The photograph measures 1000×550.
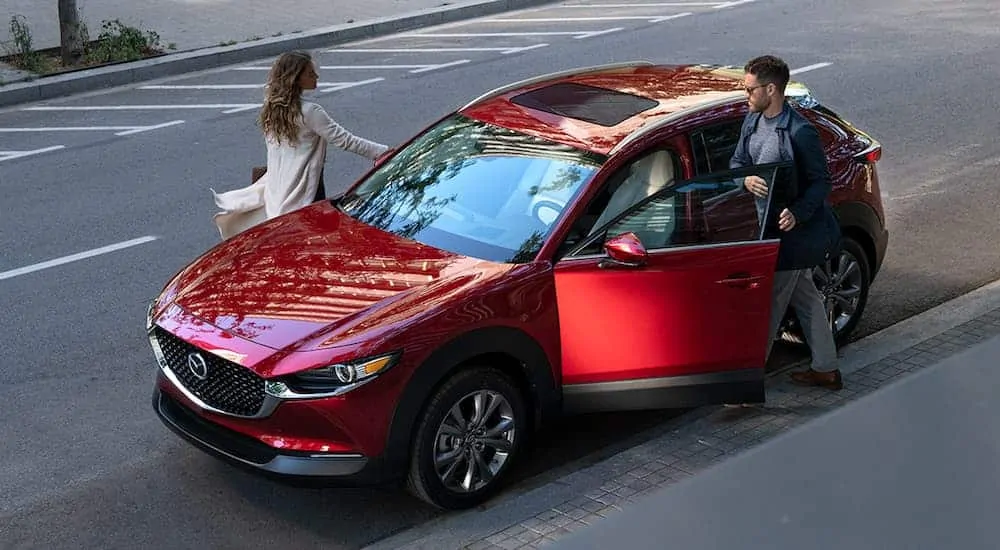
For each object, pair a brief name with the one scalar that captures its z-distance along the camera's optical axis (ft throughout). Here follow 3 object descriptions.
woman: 22.44
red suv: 16.11
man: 19.02
